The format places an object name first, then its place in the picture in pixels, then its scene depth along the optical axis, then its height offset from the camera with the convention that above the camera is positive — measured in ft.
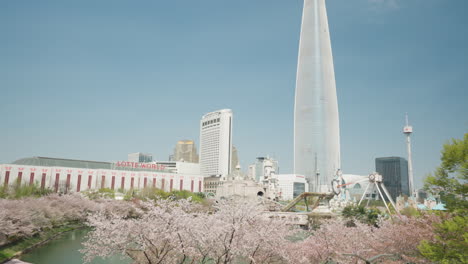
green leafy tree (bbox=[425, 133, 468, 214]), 59.88 +0.42
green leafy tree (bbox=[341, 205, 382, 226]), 179.22 -19.73
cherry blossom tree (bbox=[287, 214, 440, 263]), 82.53 -17.00
